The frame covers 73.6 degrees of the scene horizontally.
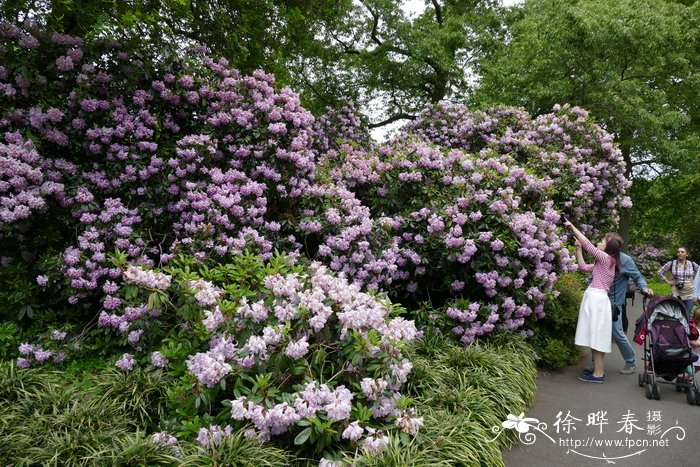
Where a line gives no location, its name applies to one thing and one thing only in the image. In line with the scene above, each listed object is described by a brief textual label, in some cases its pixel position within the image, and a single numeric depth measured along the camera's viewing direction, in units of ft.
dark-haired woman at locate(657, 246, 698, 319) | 26.68
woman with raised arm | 18.04
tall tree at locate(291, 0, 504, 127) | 49.65
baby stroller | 16.08
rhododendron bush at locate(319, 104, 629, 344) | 18.06
